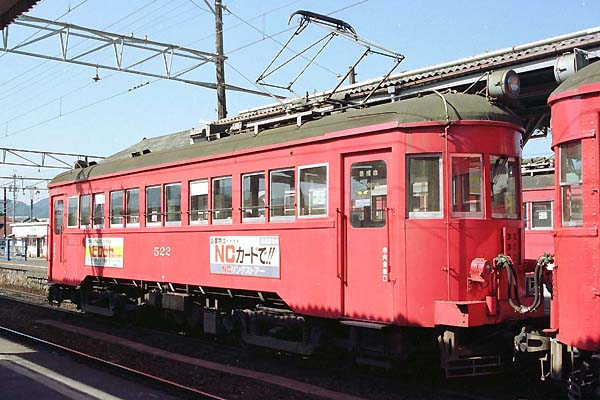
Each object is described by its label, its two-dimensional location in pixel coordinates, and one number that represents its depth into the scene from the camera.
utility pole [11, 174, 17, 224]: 51.56
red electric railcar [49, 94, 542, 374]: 7.42
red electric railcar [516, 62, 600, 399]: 5.84
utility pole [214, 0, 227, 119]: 19.47
